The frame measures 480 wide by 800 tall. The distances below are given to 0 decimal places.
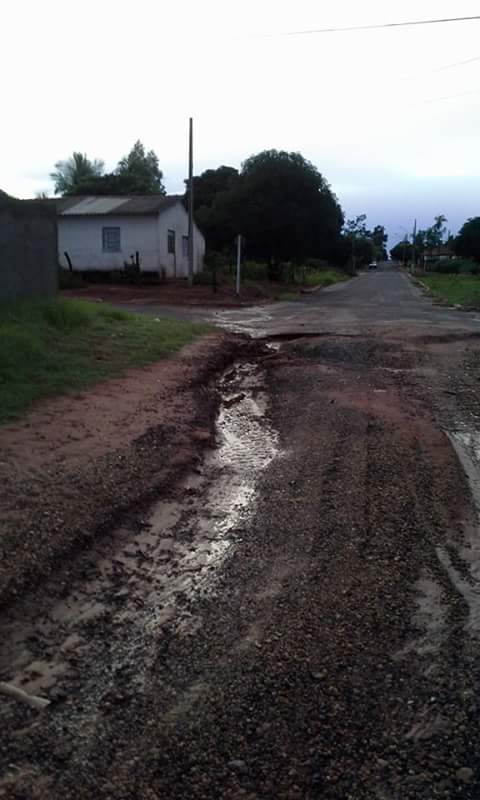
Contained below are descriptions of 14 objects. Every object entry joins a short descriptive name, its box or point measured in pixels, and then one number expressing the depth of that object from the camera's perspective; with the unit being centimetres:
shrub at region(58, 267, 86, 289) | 3162
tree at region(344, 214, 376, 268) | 12728
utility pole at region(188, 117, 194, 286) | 3275
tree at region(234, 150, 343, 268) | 4009
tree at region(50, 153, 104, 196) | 5769
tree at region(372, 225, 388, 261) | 18286
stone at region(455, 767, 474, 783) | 282
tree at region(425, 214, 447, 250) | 13312
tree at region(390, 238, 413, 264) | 14062
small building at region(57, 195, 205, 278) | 3456
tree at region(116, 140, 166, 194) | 5410
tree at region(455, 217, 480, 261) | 8362
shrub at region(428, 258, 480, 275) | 7280
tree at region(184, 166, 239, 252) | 4191
